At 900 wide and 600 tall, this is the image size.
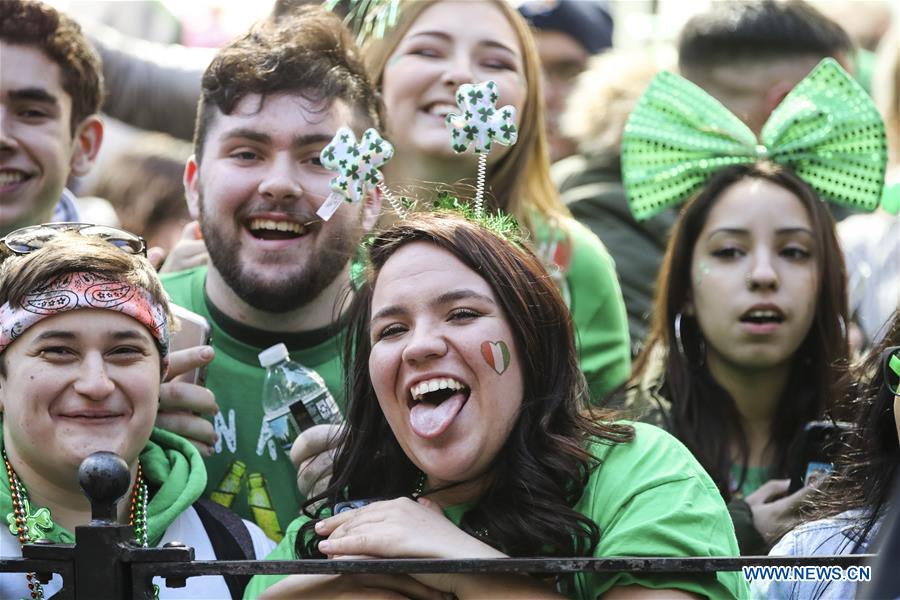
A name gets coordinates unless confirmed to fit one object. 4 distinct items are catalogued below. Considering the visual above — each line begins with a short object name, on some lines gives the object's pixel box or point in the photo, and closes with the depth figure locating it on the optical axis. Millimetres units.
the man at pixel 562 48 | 11398
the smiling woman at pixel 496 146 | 8516
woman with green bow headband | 7766
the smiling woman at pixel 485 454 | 5223
